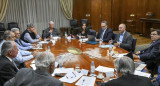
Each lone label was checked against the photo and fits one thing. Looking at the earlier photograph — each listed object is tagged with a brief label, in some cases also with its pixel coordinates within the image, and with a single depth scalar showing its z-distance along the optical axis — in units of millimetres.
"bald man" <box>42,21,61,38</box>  5613
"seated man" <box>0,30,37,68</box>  2996
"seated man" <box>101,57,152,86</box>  1593
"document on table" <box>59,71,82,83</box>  2120
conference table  2680
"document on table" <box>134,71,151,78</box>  2208
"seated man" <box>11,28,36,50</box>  3893
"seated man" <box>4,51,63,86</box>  1514
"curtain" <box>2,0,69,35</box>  8148
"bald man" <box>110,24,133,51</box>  3975
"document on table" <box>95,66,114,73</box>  2402
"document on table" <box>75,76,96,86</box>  2012
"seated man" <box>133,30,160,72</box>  3191
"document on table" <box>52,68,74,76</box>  2400
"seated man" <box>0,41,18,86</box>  2102
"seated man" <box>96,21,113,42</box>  4859
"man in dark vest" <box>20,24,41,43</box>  4855
